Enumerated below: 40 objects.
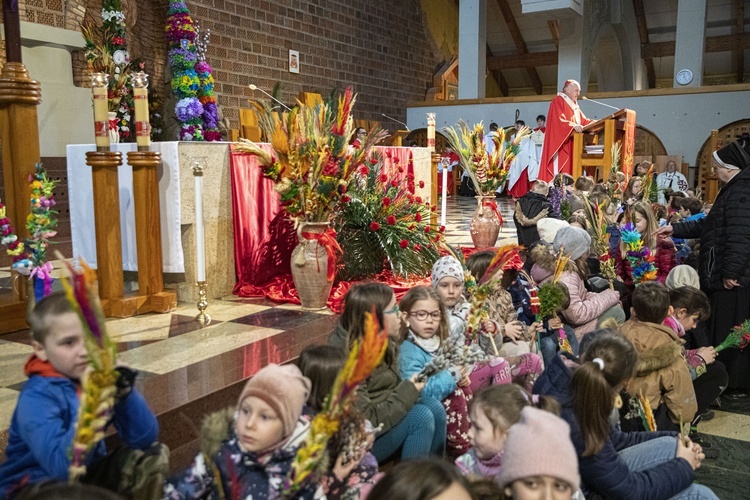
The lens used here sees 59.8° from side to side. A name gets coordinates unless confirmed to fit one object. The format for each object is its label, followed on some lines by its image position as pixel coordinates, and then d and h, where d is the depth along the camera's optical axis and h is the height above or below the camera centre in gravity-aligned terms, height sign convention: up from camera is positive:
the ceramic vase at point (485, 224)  5.33 -0.39
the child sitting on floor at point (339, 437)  1.59 -0.64
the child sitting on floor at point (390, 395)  2.11 -0.71
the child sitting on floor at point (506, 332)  2.89 -0.71
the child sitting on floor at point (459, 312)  2.70 -0.60
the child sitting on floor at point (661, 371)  2.71 -0.82
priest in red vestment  7.71 +0.45
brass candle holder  3.27 -0.64
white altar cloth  3.63 -0.16
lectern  7.25 +0.37
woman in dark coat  3.46 -0.45
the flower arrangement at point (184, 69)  7.16 +1.24
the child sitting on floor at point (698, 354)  3.08 -0.85
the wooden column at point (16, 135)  2.89 +0.19
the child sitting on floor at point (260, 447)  1.49 -0.62
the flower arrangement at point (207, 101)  7.48 +0.88
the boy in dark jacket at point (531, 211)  5.11 -0.28
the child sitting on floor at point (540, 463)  1.40 -0.62
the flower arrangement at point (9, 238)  2.67 -0.24
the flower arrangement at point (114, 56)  6.26 +1.23
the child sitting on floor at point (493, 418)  1.71 -0.64
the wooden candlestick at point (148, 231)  3.39 -0.28
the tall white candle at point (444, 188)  4.90 -0.10
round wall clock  11.40 +1.71
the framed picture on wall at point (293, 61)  10.40 +1.84
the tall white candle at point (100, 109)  3.19 +0.34
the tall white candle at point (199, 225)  3.22 -0.24
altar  3.65 -0.22
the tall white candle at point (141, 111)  3.33 +0.34
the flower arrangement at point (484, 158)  5.33 +0.14
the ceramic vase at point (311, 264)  3.62 -0.48
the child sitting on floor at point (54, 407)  1.41 -0.51
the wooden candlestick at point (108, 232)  3.25 -0.27
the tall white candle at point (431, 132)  5.37 +0.37
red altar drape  3.95 -0.41
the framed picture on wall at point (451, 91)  14.65 +2.00
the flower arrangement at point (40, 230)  2.67 -0.21
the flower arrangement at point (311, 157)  3.52 +0.10
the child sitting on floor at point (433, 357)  2.34 -0.68
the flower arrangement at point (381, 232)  4.22 -0.37
